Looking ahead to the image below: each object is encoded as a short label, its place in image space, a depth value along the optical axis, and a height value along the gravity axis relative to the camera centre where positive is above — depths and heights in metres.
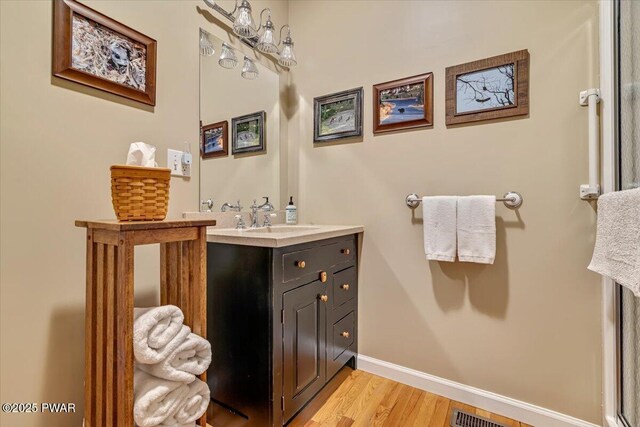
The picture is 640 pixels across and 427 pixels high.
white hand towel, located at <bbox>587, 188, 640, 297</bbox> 0.87 -0.08
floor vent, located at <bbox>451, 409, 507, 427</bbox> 1.34 -0.96
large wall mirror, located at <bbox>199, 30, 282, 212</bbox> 1.56 +0.54
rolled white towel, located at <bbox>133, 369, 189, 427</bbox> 0.83 -0.54
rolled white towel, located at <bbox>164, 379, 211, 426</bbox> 0.91 -0.61
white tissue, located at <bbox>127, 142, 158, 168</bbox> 0.92 +0.19
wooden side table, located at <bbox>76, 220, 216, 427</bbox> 0.80 -0.25
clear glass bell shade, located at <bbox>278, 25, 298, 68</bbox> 1.85 +1.01
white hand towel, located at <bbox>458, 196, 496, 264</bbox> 1.39 -0.07
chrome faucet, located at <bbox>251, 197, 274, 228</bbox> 1.82 +0.04
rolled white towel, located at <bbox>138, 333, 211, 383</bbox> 0.87 -0.46
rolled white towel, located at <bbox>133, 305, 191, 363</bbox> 0.82 -0.34
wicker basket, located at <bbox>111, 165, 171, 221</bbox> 0.83 +0.07
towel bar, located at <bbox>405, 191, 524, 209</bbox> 1.38 +0.07
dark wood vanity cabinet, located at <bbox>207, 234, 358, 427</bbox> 1.16 -0.48
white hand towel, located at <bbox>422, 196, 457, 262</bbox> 1.48 -0.06
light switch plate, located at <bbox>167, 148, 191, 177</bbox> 1.38 +0.25
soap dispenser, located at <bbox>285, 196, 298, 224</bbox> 2.01 +0.01
